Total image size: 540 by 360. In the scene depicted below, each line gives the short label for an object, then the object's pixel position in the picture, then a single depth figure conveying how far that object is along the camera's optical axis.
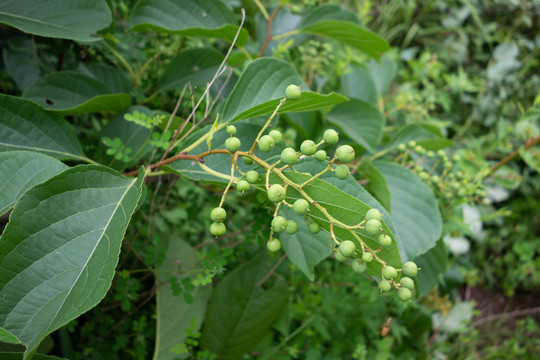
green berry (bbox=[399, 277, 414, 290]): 0.28
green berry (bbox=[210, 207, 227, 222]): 0.27
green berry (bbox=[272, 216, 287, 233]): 0.27
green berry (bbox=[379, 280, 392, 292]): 0.27
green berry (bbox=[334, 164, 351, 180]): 0.27
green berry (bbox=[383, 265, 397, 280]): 0.27
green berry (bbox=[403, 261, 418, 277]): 0.28
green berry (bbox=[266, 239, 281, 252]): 0.28
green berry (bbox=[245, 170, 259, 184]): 0.27
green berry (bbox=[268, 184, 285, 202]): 0.26
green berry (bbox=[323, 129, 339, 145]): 0.28
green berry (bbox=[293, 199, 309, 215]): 0.27
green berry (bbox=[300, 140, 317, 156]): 0.27
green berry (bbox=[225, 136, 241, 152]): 0.28
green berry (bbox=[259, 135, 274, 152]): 0.27
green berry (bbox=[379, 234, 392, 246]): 0.26
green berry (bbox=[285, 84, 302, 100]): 0.28
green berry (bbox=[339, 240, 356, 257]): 0.26
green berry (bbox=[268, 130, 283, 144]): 0.28
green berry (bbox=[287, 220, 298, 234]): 0.28
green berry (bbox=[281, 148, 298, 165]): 0.26
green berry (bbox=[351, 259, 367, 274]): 0.28
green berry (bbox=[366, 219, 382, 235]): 0.26
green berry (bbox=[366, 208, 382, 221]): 0.26
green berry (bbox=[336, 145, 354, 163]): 0.27
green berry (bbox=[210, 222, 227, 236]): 0.27
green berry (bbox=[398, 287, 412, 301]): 0.27
